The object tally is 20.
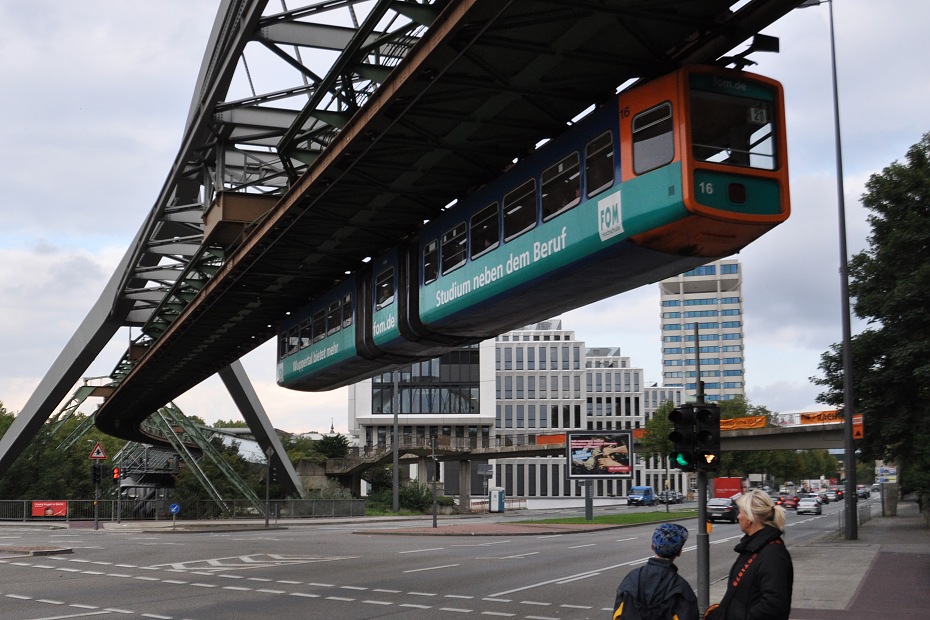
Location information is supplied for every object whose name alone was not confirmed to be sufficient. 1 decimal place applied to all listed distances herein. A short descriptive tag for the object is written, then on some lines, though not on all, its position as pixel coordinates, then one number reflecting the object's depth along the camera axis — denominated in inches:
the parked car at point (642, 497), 3449.8
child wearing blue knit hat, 211.0
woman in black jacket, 200.7
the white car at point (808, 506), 2655.0
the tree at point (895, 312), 1408.7
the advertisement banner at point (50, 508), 2063.2
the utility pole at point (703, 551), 494.0
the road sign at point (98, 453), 1758.1
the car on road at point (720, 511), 2017.7
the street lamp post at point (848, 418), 1215.6
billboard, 2133.4
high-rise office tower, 7337.6
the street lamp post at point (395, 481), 2447.7
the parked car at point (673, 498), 4069.9
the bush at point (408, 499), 2815.2
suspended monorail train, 464.8
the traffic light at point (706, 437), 521.3
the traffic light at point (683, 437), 522.0
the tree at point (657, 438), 3011.8
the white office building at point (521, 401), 4448.8
